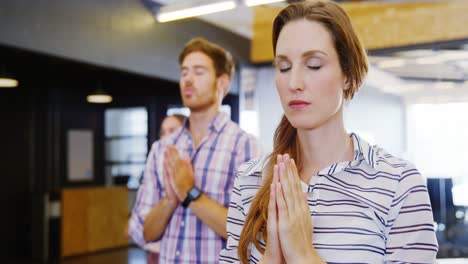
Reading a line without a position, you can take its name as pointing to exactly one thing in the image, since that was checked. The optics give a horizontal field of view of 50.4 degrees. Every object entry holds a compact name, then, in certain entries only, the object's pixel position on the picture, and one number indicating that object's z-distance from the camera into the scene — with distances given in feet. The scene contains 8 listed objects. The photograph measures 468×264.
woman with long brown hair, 3.13
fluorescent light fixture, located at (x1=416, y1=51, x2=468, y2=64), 18.48
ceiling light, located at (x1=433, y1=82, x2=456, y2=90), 18.54
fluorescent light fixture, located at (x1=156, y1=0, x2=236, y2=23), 16.06
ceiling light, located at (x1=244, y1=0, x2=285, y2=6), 14.92
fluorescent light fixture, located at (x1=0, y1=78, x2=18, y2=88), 18.26
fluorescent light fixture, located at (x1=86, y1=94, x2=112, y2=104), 24.45
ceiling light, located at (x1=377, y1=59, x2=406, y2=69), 20.02
